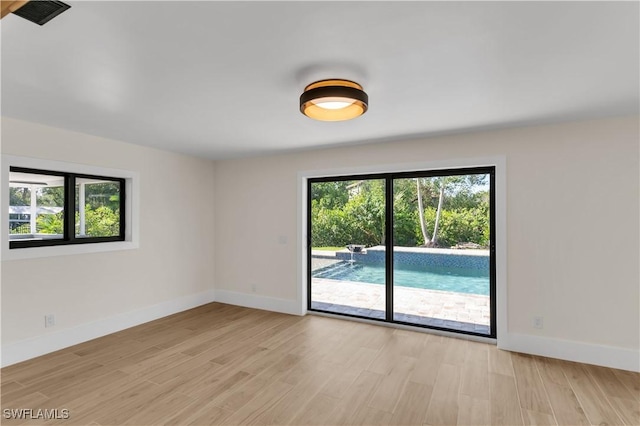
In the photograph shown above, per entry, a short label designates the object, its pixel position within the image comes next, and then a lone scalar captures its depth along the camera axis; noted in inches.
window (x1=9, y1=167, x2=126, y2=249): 132.1
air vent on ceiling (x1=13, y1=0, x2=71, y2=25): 56.4
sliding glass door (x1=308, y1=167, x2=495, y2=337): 154.2
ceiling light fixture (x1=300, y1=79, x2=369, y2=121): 85.6
